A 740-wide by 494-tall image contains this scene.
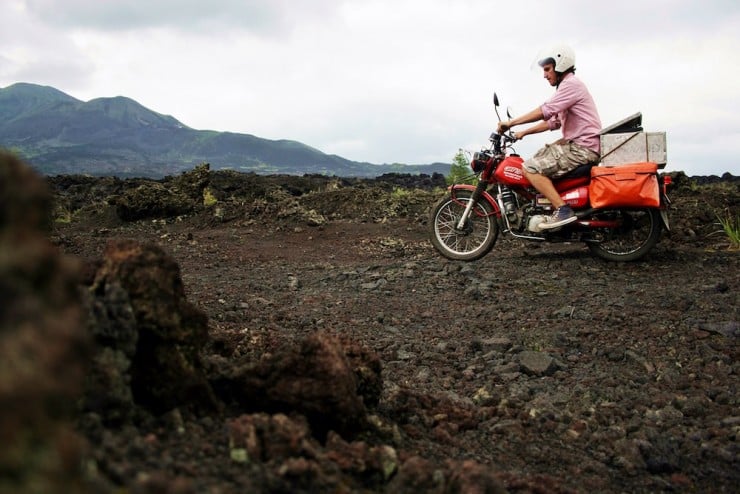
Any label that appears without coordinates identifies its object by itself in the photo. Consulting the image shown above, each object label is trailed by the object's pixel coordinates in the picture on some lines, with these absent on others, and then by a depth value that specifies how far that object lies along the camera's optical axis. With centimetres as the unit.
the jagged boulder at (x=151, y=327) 181
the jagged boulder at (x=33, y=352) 77
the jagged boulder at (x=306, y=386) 213
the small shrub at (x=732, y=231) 723
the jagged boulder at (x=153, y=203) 1193
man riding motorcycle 644
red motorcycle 643
